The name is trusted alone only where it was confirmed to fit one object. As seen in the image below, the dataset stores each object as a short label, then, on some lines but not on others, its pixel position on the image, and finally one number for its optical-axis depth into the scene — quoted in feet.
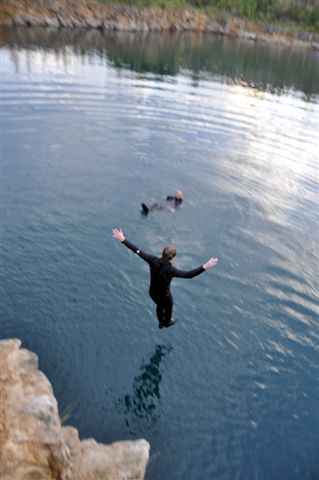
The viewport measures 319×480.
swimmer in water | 57.82
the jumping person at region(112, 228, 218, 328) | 31.24
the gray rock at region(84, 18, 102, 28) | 241.14
